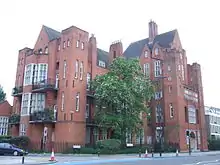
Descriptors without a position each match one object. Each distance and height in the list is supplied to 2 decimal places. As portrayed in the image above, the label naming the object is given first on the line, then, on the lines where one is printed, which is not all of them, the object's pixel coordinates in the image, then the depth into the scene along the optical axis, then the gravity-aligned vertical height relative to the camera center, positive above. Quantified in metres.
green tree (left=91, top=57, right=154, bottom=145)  35.97 +4.30
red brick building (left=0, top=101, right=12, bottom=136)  45.12 +1.93
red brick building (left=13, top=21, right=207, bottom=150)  37.16 +5.88
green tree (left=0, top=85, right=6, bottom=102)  66.03 +8.04
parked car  28.56 -2.40
